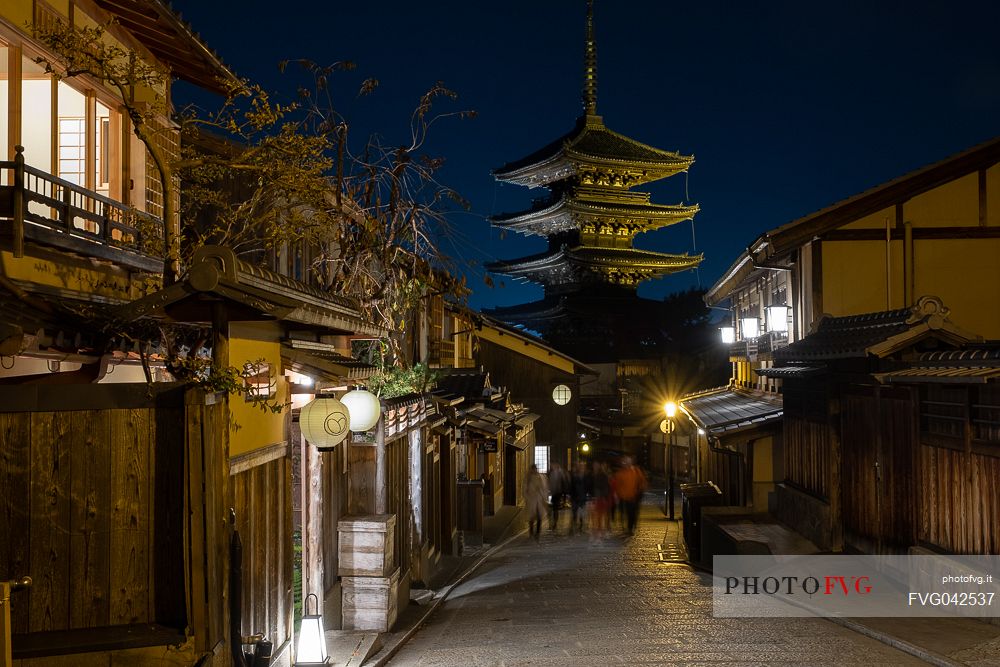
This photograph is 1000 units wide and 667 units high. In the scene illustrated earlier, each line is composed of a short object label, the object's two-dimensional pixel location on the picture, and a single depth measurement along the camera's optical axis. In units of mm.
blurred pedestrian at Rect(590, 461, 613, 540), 21688
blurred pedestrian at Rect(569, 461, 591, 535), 21969
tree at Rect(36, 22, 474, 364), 9688
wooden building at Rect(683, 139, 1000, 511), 19203
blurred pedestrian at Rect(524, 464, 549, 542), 22062
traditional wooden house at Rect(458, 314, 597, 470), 38281
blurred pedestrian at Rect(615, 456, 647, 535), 21511
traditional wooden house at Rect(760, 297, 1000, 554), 10539
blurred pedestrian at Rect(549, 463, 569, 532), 23584
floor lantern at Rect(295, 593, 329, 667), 8258
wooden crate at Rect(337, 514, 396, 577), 10953
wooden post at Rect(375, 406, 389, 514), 11617
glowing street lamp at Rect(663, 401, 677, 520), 26462
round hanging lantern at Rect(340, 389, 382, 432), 10562
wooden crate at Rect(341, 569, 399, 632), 10883
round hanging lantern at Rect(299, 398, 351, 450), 8805
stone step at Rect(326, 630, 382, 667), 9273
